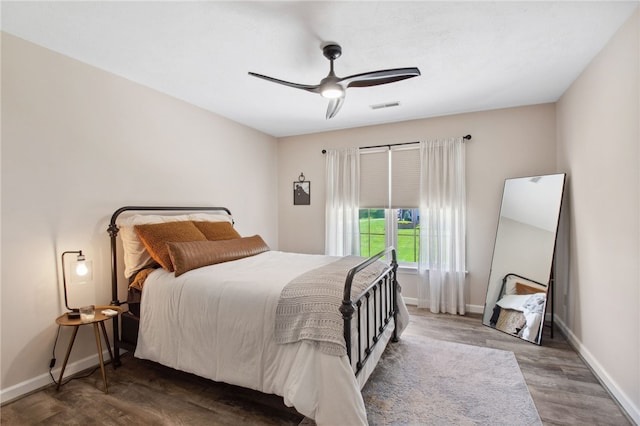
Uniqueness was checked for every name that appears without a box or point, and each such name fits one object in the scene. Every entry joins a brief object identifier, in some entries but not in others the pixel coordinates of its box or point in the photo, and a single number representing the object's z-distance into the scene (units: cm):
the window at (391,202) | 425
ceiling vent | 361
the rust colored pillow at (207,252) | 245
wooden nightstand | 221
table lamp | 234
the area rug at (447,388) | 196
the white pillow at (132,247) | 268
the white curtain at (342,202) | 455
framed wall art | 497
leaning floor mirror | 313
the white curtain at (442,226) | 393
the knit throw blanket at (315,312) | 173
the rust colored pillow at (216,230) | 312
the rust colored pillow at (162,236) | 254
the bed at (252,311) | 173
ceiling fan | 214
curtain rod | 390
